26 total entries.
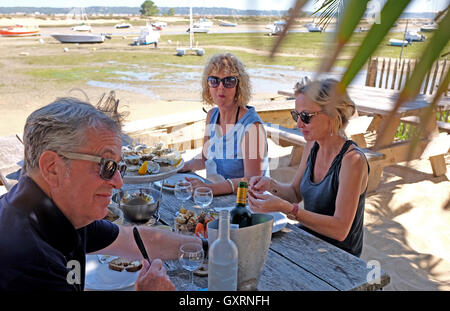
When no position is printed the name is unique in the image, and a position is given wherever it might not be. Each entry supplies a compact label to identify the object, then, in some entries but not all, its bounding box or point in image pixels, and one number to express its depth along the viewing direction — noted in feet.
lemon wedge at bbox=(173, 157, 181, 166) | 10.55
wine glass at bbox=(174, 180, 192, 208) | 8.55
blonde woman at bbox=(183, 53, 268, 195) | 11.25
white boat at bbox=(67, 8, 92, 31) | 222.95
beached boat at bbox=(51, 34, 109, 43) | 128.30
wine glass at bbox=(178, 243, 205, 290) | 5.83
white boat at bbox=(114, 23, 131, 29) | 200.87
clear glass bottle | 4.84
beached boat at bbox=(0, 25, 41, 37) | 143.54
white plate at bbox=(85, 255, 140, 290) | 5.87
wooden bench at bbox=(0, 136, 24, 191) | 11.51
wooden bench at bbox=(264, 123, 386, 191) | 17.24
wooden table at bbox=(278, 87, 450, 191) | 17.81
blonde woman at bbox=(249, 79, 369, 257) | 8.03
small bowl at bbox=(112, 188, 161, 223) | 7.68
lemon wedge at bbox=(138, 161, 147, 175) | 9.79
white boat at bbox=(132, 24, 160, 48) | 120.88
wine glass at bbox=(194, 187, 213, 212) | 8.30
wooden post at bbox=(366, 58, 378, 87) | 26.63
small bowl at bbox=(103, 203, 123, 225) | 7.30
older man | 4.61
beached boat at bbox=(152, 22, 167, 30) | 187.25
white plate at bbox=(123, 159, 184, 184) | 9.52
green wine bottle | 5.86
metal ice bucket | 5.09
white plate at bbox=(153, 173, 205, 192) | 9.81
